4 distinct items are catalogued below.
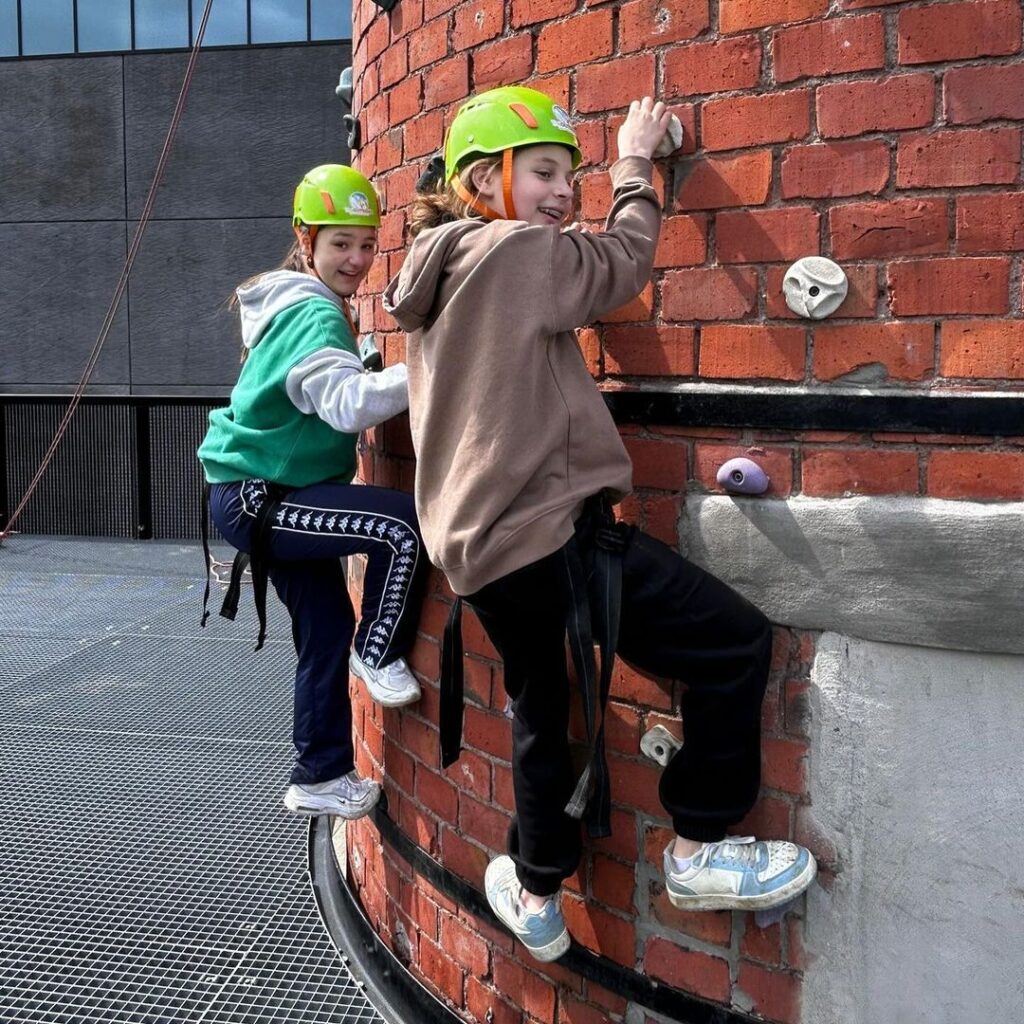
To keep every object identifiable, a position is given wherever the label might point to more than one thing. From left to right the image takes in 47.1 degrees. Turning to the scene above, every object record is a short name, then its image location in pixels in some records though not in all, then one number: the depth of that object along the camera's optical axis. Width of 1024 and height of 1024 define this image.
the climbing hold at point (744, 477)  2.17
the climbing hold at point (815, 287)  2.07
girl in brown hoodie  2.11
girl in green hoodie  2.89
